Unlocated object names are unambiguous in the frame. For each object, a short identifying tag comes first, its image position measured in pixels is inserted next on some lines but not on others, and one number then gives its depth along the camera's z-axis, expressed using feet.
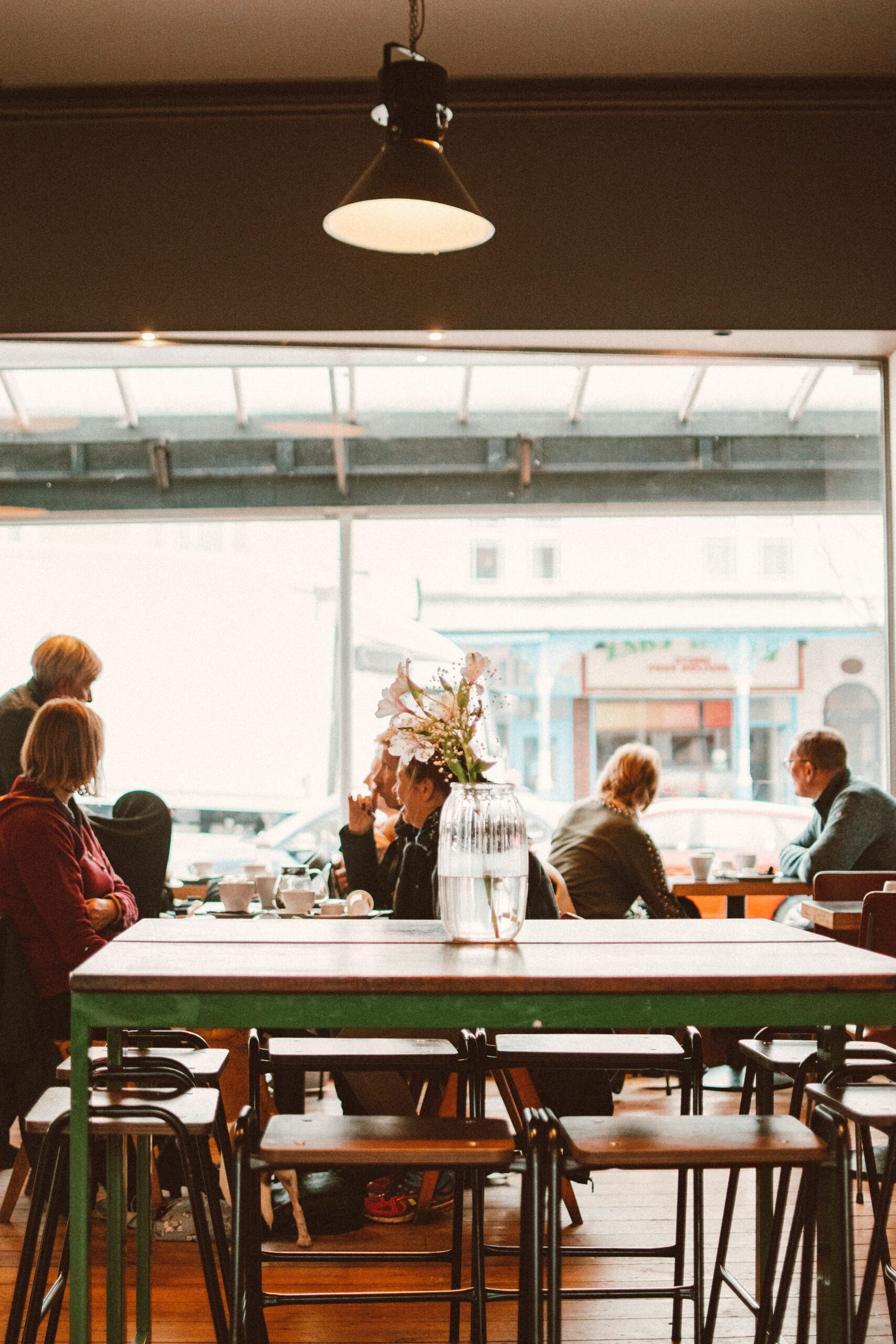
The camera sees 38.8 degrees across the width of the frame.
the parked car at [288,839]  19.30
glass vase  7.51
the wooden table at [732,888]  16.48
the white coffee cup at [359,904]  12.63
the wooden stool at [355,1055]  8.26
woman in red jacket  10.59
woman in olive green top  14.79
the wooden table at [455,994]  6.46
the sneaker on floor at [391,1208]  11.43
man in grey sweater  15.47
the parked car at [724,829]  18.94
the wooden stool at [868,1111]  7.34
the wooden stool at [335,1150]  6.39
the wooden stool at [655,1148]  6.46
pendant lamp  9.05
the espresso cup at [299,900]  12.82
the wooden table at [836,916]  13.00
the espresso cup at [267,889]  14.11
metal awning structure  18.44
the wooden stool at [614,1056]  8.71
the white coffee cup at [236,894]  13.08
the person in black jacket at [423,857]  10.25
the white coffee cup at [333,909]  12.65
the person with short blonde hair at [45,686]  14.02
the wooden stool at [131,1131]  7.11
